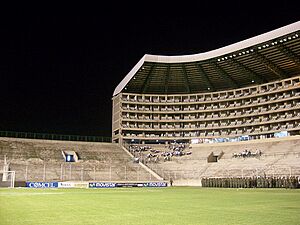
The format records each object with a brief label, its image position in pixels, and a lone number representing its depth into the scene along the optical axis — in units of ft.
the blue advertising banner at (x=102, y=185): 188.24
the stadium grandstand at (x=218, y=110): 214.69
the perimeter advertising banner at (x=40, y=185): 176.96
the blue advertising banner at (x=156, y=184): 201.26
